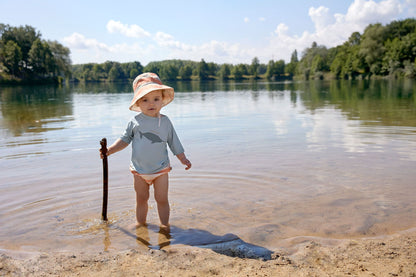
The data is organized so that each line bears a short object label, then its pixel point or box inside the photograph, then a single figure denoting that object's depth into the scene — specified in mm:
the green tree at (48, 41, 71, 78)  95100
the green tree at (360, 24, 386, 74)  81188
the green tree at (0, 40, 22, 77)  80125
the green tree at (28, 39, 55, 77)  84625
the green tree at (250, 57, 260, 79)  192300
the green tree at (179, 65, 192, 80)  181612
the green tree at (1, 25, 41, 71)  87088
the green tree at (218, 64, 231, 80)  185000
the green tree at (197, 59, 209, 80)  182125
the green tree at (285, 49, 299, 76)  168375
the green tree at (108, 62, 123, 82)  173000
